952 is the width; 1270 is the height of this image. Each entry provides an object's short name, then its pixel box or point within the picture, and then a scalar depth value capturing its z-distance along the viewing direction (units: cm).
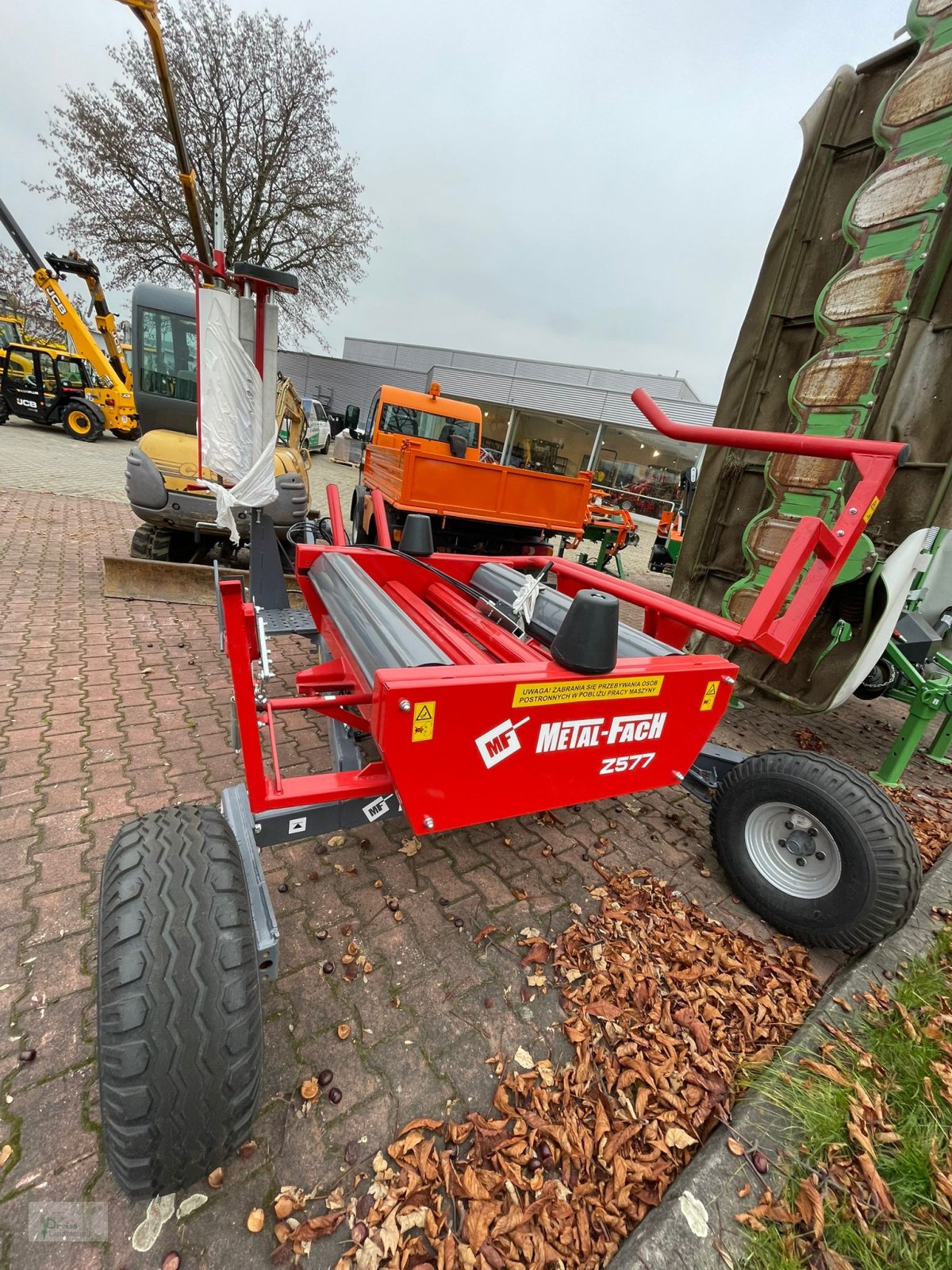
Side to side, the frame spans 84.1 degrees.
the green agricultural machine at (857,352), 375
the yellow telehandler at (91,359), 1201
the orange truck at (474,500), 609
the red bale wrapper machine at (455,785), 125
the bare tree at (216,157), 1520
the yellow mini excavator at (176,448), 552
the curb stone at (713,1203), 136
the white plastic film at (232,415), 322
